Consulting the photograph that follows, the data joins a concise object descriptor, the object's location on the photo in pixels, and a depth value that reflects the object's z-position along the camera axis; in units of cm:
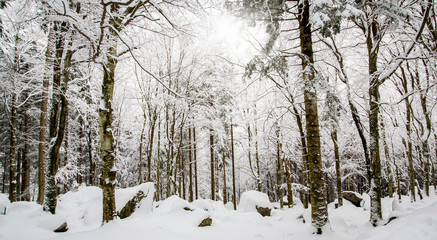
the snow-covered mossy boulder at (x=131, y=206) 687
